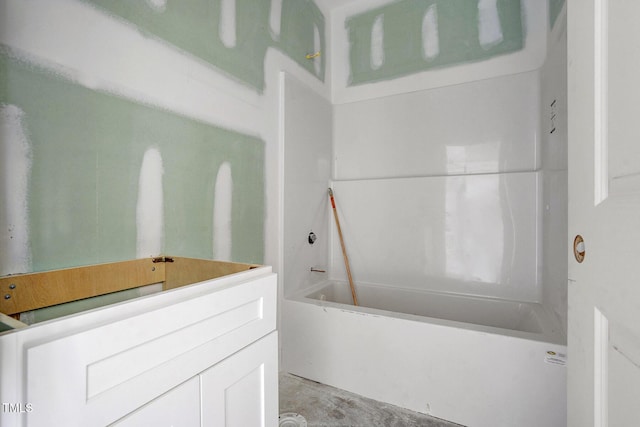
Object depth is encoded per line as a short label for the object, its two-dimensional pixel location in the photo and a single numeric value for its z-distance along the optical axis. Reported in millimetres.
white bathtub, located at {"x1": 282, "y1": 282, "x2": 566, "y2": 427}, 1215
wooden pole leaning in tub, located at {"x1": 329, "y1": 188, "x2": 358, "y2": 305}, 2252
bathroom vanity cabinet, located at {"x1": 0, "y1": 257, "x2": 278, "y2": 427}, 411
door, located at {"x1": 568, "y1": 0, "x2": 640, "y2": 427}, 389
